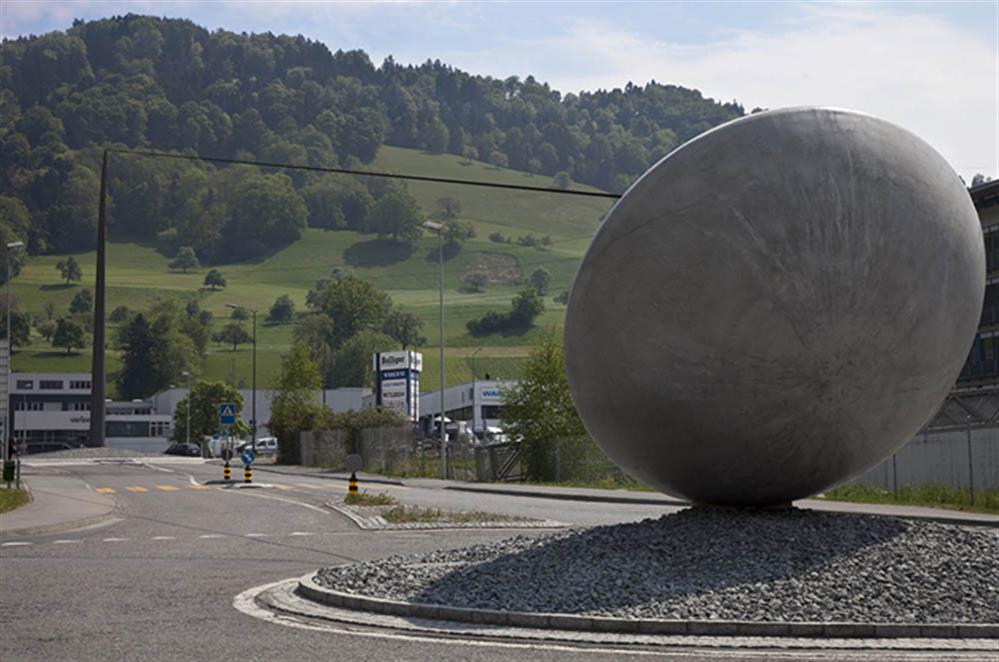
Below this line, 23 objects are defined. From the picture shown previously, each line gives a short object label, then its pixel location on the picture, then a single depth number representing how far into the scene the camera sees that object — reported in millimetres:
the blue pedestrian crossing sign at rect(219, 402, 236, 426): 52812
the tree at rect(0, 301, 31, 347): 175788
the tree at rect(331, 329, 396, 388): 176625
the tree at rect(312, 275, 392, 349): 171250
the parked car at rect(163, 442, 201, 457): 100875
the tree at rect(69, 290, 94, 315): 197625
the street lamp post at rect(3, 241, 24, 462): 35556
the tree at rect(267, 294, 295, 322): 192875
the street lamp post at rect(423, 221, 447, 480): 49344
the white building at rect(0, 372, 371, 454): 143375
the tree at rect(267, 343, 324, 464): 72188
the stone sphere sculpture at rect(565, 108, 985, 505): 12703
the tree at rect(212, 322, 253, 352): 192125
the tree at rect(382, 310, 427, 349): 184125
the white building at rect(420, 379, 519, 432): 115250
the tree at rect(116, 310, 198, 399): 173125
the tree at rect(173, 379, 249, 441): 136500
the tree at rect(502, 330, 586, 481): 45875
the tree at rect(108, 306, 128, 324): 194375
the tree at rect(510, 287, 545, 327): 187000
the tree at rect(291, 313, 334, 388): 170500
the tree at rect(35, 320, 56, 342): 186188
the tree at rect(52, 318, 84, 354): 180000
